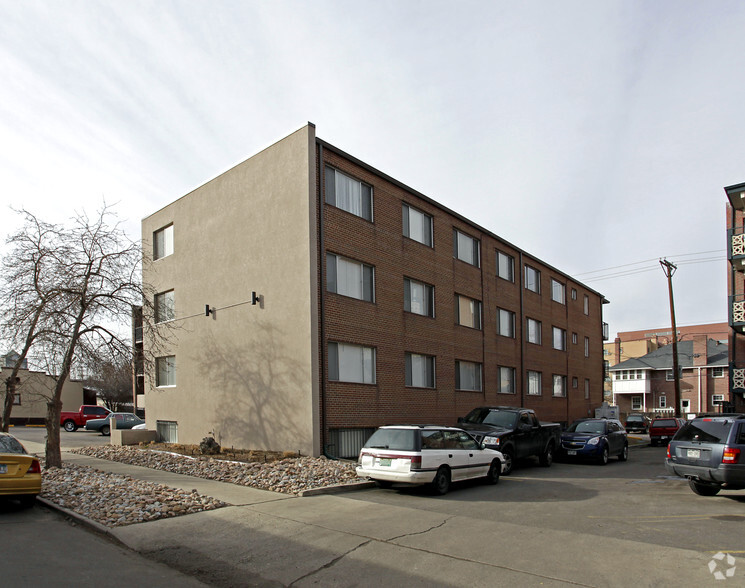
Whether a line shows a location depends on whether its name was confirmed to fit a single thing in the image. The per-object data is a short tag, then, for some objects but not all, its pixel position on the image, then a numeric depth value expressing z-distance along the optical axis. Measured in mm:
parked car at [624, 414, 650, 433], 44969
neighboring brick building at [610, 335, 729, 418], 59219
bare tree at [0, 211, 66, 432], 16422
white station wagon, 12000
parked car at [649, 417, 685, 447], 32281
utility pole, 36625
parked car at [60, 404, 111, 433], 38312
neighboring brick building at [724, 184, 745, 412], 32281
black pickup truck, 16703
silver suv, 11336
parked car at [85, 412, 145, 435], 33969
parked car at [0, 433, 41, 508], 10039
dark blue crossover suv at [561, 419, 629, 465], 20250
